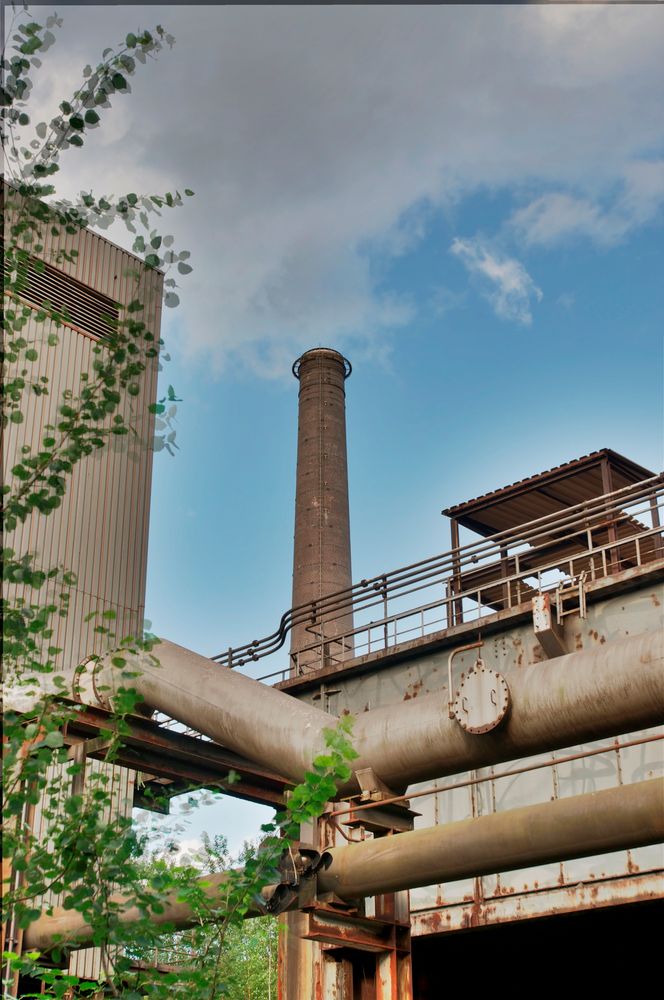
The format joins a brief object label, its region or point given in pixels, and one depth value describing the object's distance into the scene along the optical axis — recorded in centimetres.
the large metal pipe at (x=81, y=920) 595
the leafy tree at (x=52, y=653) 516
